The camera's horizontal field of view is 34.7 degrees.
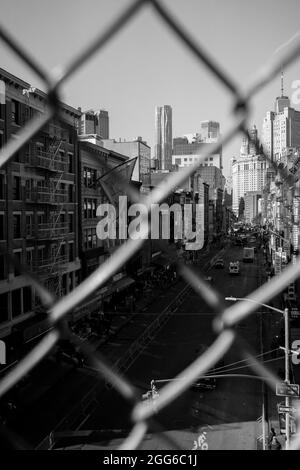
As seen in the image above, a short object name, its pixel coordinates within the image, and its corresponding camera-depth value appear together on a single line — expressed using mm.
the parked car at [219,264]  51531
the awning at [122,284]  30012
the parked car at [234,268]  44875
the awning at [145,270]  37644
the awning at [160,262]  40325
